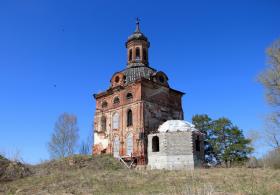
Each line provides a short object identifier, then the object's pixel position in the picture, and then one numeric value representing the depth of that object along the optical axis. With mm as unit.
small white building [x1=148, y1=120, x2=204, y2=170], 17398
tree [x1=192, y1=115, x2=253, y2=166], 21340
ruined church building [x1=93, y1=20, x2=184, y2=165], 19104
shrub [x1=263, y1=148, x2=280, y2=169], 15247
